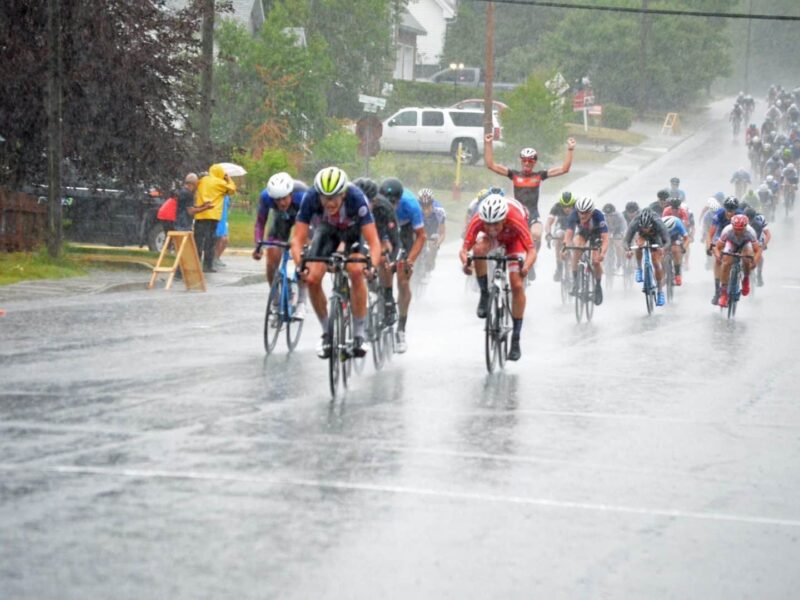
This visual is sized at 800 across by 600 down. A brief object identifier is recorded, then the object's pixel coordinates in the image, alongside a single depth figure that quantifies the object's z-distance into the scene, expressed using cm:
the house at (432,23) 10275
